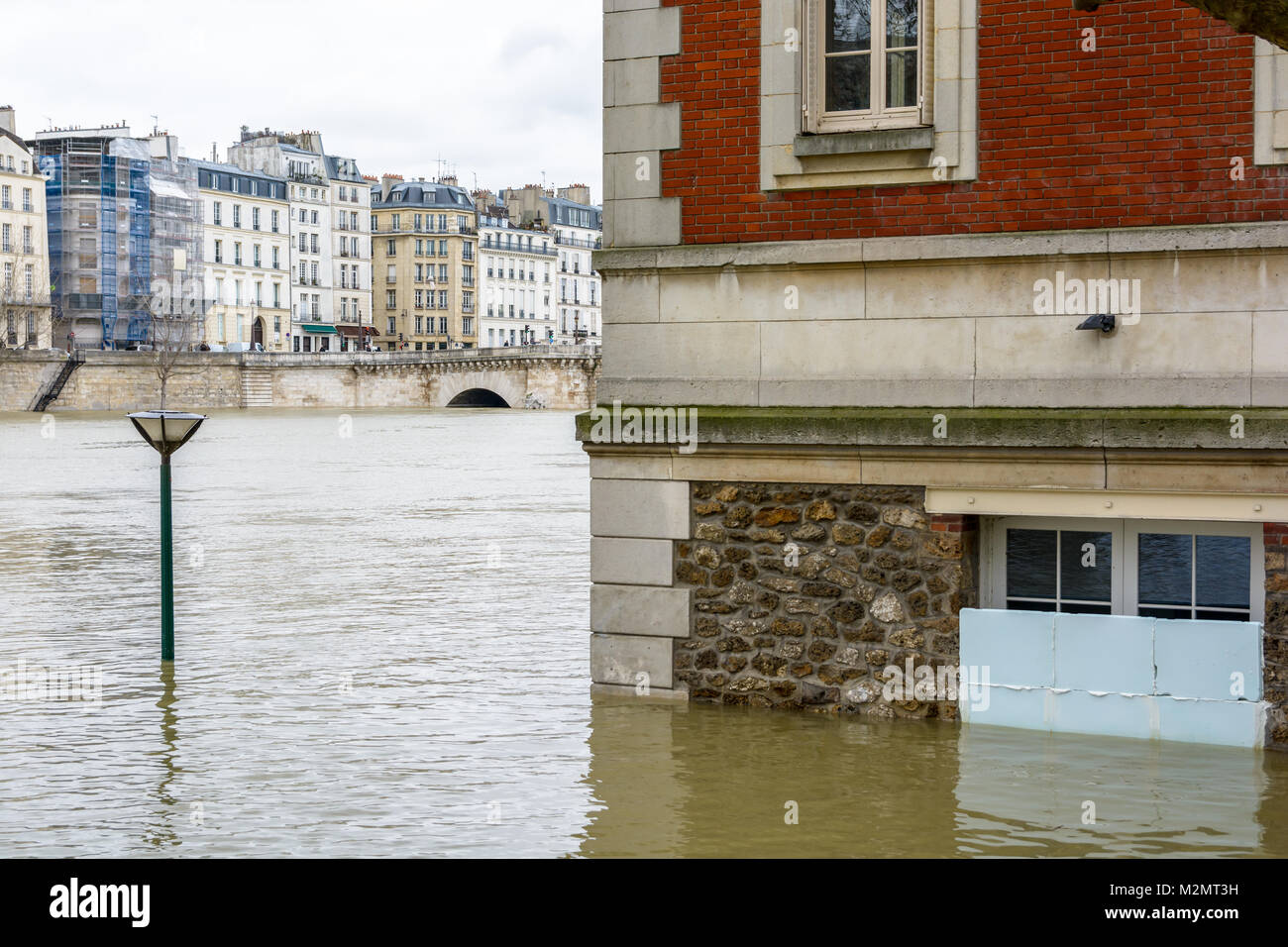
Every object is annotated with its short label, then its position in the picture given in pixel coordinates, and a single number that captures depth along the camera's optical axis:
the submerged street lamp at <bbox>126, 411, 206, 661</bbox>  13.16
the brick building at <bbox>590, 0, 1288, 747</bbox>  9.37
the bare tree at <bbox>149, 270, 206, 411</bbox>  109.88
